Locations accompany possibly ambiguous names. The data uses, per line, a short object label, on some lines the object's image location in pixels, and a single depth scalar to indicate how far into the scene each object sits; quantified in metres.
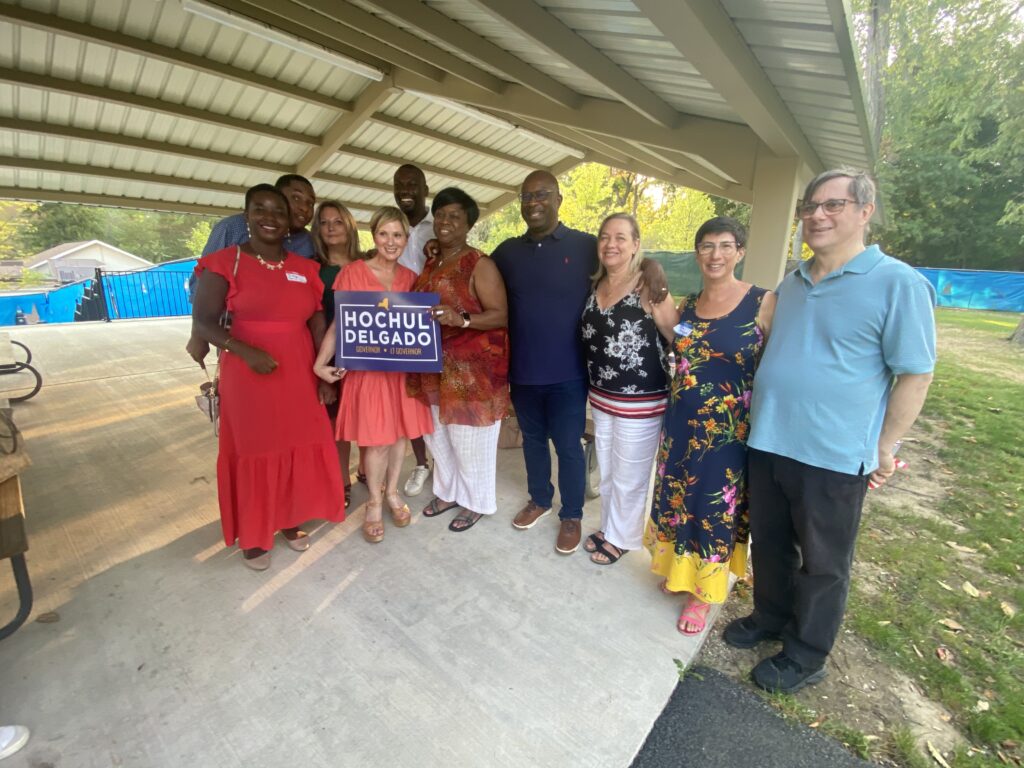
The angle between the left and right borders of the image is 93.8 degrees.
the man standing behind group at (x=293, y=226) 2.77
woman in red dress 2.34
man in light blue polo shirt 1.62
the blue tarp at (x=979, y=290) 18.75
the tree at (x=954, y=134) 19.45
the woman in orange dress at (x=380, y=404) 2.63
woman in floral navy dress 2.04
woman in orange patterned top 2.61
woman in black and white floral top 2.33
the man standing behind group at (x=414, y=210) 3.21
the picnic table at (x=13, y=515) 1.72
